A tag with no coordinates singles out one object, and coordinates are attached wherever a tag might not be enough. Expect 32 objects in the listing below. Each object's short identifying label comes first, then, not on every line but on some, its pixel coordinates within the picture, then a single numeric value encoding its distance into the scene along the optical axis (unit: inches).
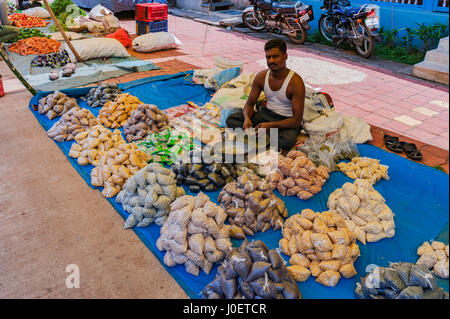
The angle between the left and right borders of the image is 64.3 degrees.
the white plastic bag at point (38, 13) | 406.0
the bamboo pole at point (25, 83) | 196.4
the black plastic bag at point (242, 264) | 73.7
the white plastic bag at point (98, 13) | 348.1
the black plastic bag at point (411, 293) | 68.9
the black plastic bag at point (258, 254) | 74.6
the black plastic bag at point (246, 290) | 74.0
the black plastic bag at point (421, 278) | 69.4
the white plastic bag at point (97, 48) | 245.6
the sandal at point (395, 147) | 139.8
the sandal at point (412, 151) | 133.4
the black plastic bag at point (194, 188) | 117.0
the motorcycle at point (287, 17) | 283.6
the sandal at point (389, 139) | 144.8
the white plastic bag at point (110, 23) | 340.2
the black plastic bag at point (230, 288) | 75.2
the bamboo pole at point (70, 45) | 229.9
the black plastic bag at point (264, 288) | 72.6
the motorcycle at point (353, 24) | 256.4
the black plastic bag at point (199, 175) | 117.9
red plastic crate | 301.6
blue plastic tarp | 84.4
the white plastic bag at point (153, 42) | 277.7
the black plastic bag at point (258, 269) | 72.7
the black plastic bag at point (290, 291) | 74.9
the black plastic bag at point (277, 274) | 74.2
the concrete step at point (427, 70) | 211.9
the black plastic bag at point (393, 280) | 71.6
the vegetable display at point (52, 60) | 239.1
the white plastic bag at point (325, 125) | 137.9
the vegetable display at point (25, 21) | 361.4
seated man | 128.1
